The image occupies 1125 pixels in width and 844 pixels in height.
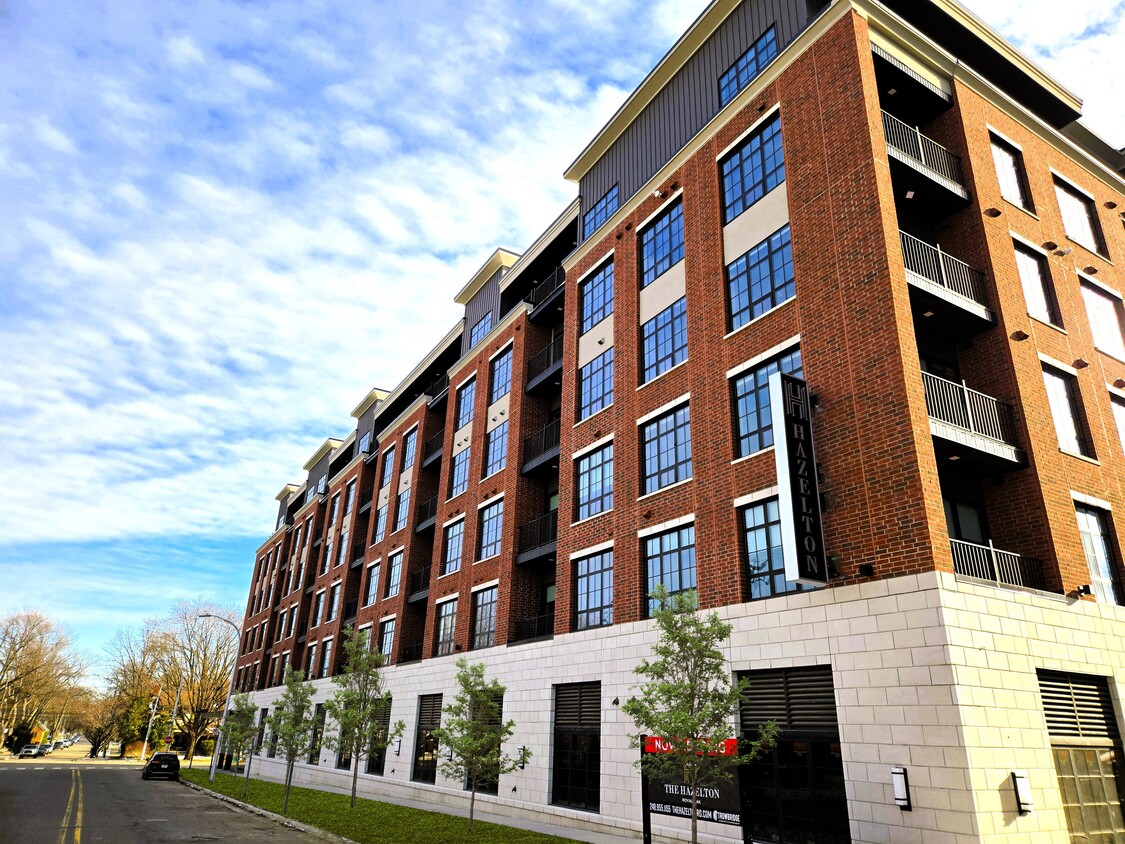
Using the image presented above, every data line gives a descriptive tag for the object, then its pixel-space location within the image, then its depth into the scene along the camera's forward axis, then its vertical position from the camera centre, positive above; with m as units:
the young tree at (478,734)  19.44 -0.69
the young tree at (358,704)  26.81 +0.06
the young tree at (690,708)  12.23 +0.07
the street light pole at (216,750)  41.56 -2.57
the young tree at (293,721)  28.55 -0.62
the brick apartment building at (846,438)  12.60 +6.31
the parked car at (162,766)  43.75 -3.68
